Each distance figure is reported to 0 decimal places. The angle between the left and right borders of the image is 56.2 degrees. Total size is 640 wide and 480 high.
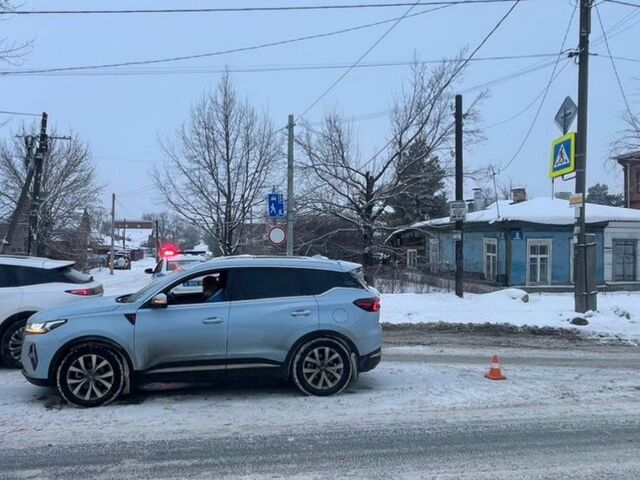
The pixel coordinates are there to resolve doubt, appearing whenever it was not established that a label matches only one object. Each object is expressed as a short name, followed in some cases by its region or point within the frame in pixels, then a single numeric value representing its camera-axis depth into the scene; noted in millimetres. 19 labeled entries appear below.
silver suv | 6465
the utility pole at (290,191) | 18569
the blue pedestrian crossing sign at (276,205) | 17625
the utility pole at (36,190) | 26844
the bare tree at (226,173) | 28188
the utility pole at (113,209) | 52538
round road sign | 17766
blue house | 27438
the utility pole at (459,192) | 19172
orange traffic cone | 7852
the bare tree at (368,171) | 28922
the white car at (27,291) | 8633
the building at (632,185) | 39656
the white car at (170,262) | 15847
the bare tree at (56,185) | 38344
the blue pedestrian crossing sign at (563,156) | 13977
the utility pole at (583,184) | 14086
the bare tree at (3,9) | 12391
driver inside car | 6889
